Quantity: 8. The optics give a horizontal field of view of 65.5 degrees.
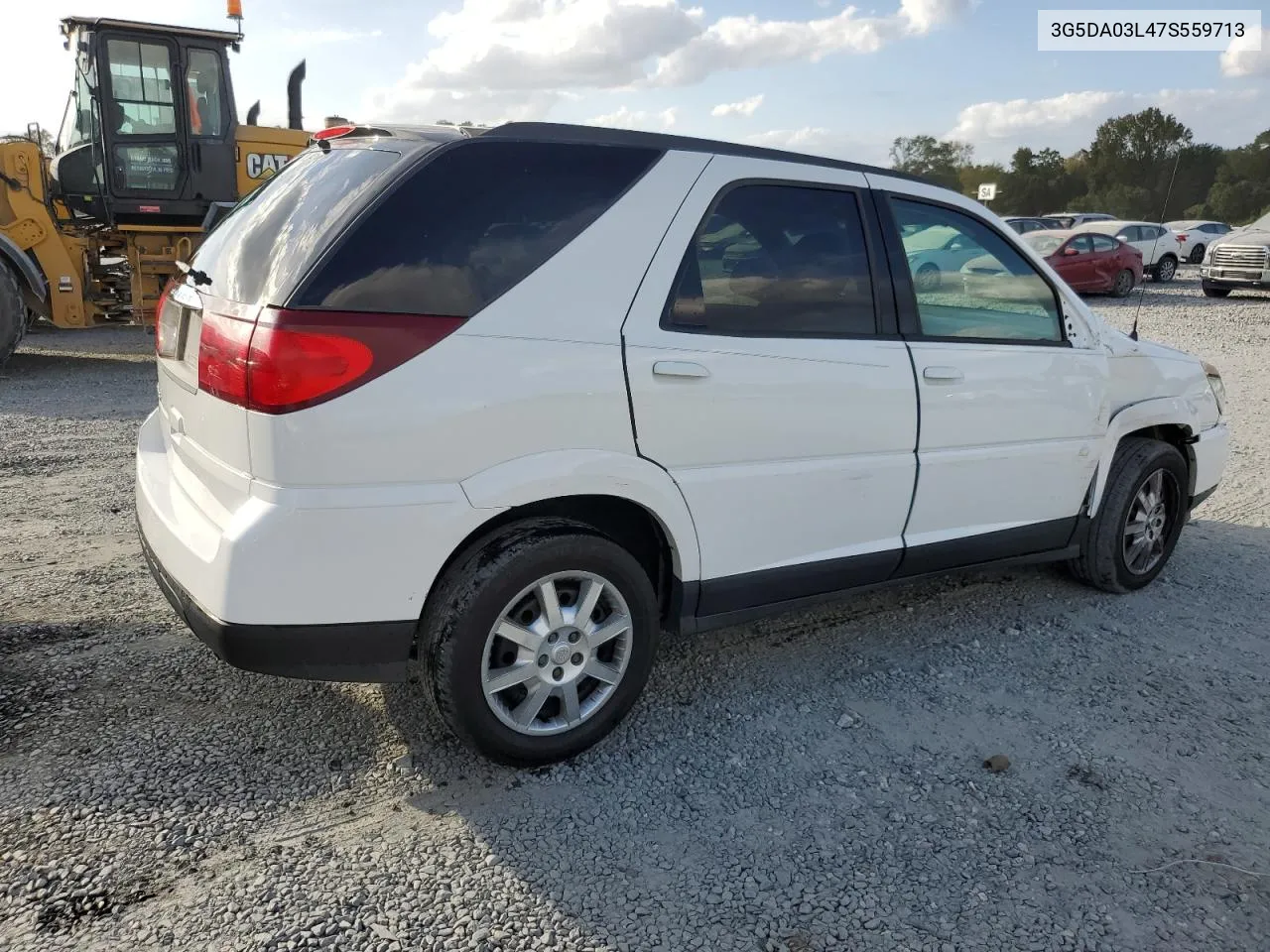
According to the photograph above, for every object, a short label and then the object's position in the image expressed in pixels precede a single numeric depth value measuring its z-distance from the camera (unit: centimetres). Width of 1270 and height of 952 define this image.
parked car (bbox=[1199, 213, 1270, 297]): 2027
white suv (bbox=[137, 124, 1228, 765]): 262
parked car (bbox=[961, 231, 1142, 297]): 2055
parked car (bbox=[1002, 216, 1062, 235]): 2516
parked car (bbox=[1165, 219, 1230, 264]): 3231
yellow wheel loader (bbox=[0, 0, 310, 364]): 1028
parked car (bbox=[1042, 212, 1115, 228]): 2730
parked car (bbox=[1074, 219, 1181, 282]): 2312
